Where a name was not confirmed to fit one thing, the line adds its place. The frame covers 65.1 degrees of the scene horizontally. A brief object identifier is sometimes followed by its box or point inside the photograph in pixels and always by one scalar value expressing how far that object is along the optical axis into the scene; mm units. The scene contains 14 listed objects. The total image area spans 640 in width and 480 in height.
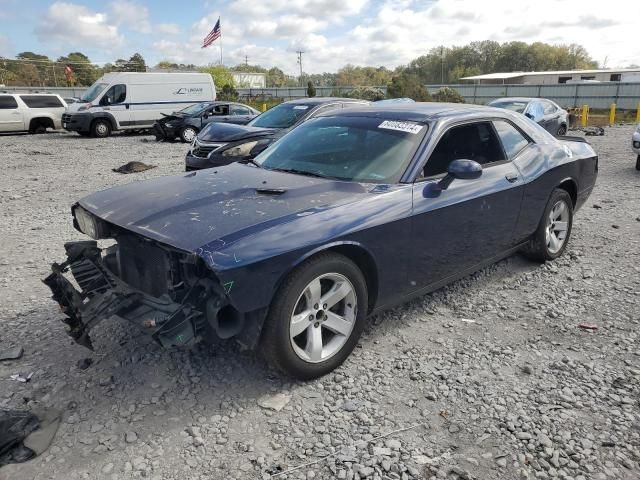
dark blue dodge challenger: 2670
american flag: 34281
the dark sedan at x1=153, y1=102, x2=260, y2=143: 16266
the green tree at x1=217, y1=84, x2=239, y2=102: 36150
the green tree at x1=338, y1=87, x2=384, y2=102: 35344
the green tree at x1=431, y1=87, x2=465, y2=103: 30781
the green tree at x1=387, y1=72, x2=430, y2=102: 30891
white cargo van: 18312
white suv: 19047
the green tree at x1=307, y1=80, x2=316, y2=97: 38594
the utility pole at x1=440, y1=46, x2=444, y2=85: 105262
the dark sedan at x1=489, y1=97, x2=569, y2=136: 13633
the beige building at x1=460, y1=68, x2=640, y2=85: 59125
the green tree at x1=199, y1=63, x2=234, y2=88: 62481
